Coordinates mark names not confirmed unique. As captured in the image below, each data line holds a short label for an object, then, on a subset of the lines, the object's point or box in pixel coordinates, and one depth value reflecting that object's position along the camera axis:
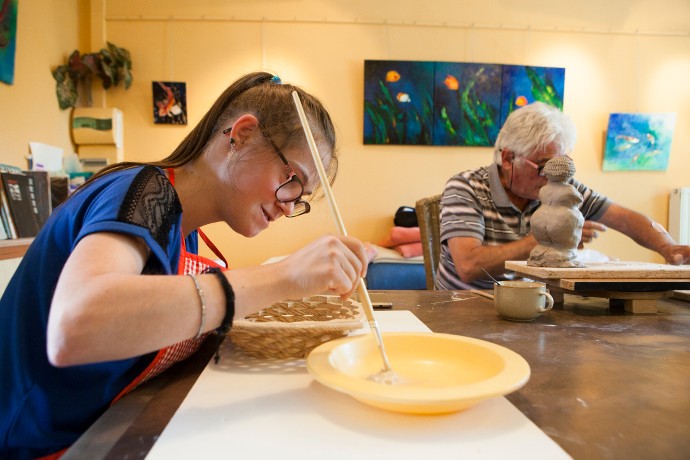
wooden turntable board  1.27
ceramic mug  1.12
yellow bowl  0.56
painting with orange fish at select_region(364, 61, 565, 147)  4.09
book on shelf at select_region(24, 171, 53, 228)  2.73
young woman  0.58
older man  1.89
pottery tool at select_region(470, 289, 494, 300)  1.46
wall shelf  2.34
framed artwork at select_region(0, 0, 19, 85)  2.70
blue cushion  3.50
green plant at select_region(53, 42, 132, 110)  3.56
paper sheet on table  0.51
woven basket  0.79
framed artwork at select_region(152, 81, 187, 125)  4.06
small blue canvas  4.29
